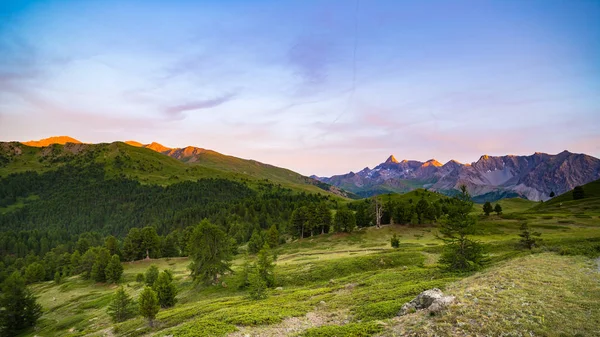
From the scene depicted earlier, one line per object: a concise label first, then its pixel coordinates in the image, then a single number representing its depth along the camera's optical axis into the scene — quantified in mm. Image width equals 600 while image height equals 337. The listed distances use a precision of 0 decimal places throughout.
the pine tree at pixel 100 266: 89000
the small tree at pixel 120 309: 49625
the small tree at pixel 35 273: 109188
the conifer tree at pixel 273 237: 105525
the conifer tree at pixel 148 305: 34659
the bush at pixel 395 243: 73438
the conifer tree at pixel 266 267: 48406
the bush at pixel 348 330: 19328
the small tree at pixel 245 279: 55375
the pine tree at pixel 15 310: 61344
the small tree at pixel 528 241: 51406
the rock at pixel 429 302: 19359
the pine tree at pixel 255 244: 98062
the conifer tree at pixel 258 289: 40750
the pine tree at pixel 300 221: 113388
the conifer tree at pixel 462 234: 35094
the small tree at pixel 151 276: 68406
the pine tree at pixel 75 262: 114062
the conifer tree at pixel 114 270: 85562
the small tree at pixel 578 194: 146450
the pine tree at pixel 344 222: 103875
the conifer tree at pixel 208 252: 60844
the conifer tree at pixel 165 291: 51875
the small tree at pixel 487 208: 121188
